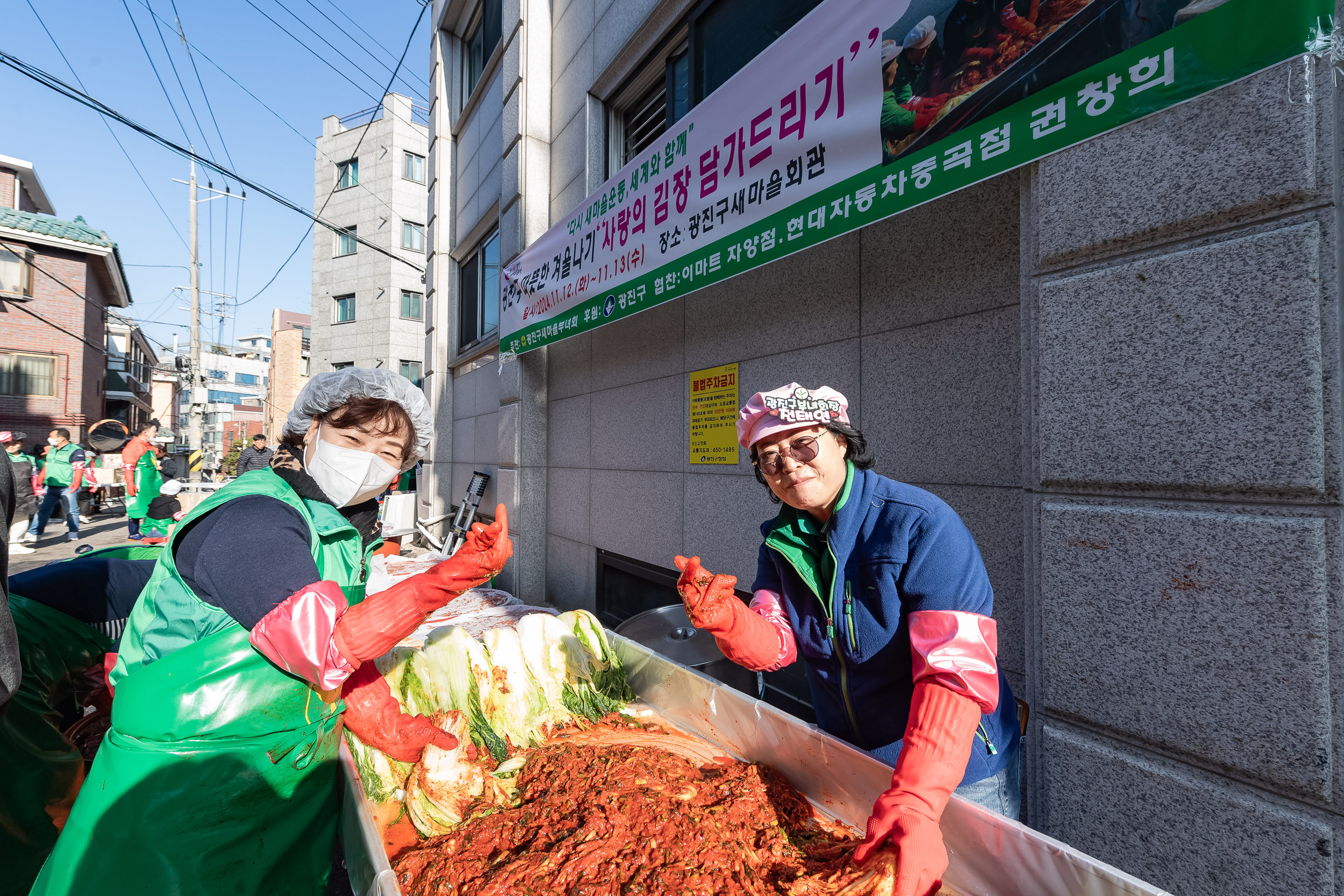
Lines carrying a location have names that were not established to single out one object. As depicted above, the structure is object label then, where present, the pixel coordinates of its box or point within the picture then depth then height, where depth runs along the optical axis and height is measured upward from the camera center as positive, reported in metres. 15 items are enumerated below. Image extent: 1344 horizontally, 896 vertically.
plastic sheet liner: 1.18 -0.91
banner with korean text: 1.52 +1.28
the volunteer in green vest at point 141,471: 9.29 -0.37
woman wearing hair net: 1.37 -0.63
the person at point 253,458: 7.79 -0.11
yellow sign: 3.87 +0.28
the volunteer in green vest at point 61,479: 11.07 -0.62
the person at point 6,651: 1.44 -0.53
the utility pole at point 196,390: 19.44 +2.08
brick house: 19.33 +4.56
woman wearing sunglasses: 1.27 -0.44
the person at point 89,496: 13.95 -1.21
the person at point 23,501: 9.37 -0.91
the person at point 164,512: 6.94 -0.78
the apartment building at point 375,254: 22.55 +8.27
